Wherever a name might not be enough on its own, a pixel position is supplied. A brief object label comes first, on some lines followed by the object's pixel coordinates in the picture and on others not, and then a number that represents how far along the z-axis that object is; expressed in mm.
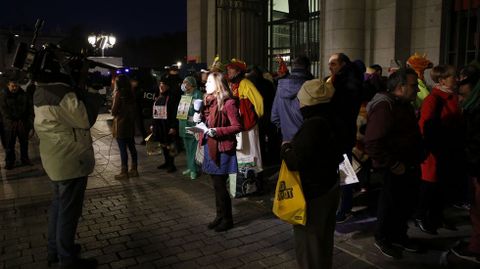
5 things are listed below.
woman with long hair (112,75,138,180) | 7934
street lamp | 22369
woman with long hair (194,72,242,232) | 5133
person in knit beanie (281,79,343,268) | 3102
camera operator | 4012
